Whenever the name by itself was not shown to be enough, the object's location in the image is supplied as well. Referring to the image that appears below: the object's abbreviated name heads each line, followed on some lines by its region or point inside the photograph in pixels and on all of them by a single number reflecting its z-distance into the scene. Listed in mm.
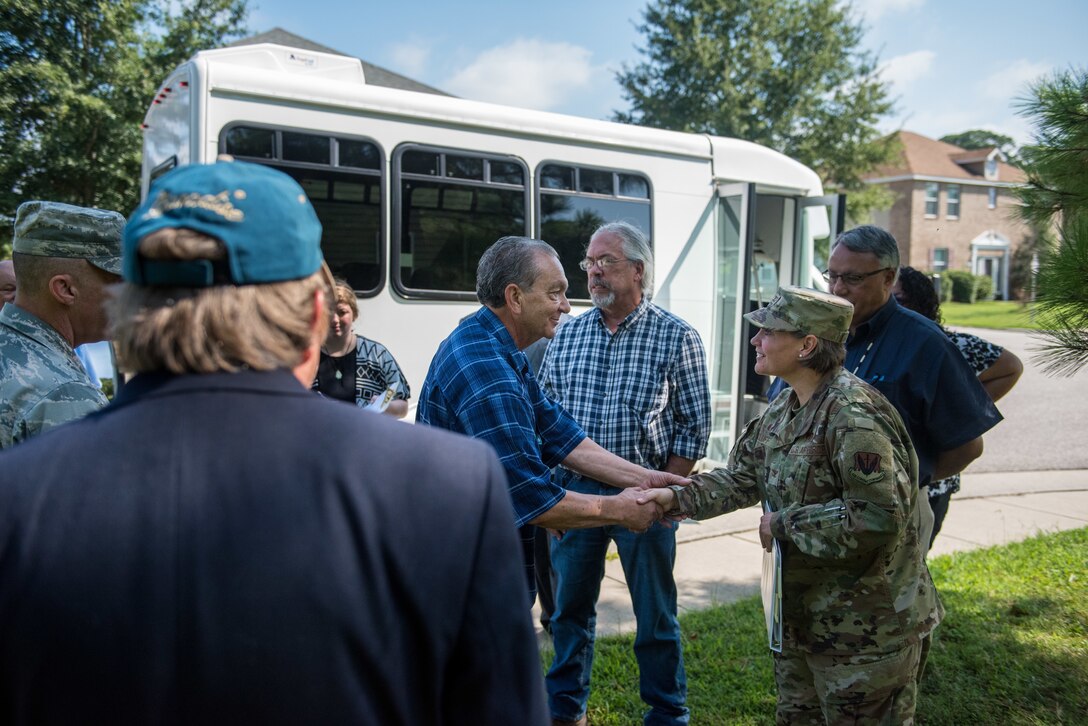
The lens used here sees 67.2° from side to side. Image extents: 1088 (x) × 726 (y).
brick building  47938
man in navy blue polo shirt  3312
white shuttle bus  5941
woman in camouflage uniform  2635
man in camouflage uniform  2246
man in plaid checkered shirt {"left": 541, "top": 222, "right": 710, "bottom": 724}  3744
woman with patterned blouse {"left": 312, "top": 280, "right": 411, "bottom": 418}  4102
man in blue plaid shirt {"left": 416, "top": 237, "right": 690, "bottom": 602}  2727
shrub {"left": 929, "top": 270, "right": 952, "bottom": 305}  44594
